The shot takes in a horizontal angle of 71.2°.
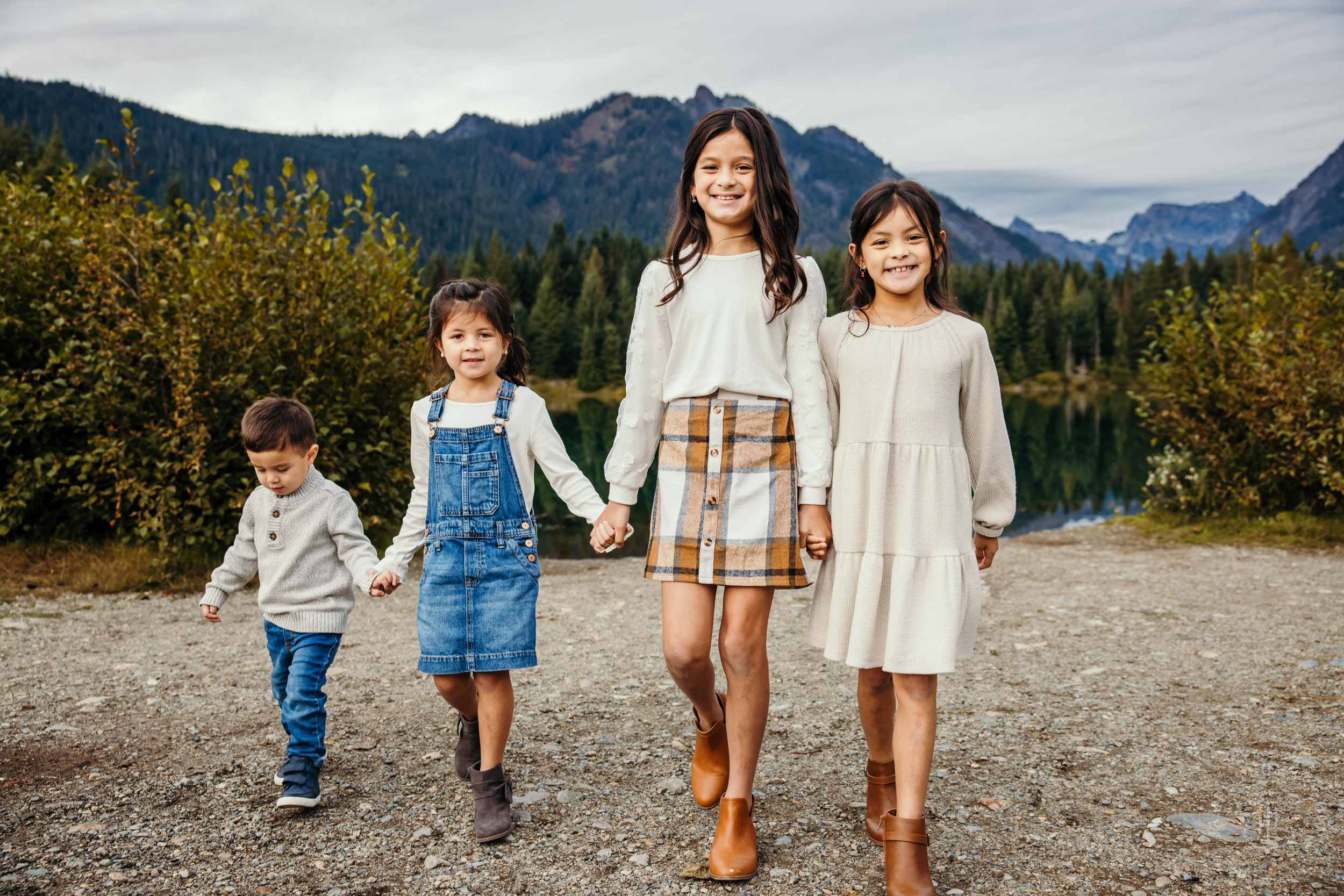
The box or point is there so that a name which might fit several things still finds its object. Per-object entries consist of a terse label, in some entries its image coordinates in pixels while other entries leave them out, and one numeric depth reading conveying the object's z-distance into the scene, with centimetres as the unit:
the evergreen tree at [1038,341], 8106
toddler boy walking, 375
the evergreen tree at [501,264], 7500
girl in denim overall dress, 348
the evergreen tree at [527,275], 7888
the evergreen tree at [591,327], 6738
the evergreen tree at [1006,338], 7800
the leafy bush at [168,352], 808
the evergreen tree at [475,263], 7712
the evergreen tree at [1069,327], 8362
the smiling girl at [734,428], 322
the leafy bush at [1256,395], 1034
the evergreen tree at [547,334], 7006
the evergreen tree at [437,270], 7294
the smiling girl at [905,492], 303
